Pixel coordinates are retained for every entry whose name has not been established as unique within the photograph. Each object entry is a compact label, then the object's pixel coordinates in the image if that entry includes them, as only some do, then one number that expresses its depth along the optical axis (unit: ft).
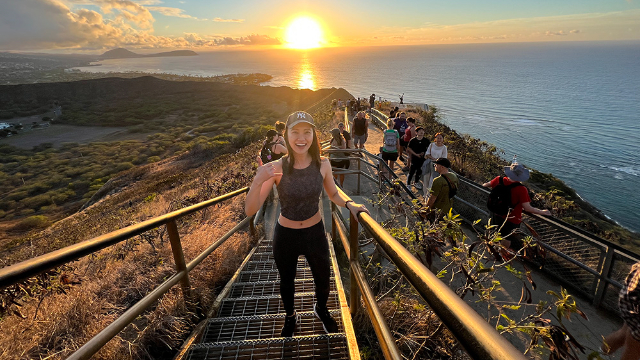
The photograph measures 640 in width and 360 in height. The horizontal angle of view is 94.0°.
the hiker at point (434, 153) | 21.01
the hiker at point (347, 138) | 25.36
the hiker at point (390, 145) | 25.72
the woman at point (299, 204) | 7.77
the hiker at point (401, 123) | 32.48
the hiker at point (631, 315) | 7.34
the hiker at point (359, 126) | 31.04
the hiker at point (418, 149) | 24.08
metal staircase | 8.00
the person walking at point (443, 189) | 14.85
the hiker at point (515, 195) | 14.44
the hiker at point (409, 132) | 29.71
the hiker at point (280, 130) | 18.88
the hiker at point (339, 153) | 24.29
